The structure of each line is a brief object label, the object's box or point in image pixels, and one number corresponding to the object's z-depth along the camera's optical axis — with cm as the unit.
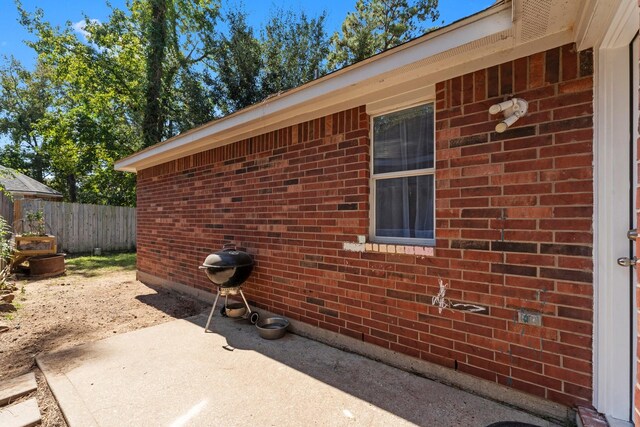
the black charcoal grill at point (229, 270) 396
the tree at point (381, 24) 1328
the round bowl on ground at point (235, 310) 445
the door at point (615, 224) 199
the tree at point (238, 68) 1382
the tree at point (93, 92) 1506
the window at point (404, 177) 299
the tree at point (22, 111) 2245
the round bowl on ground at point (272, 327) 376
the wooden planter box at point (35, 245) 800
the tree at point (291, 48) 1399
